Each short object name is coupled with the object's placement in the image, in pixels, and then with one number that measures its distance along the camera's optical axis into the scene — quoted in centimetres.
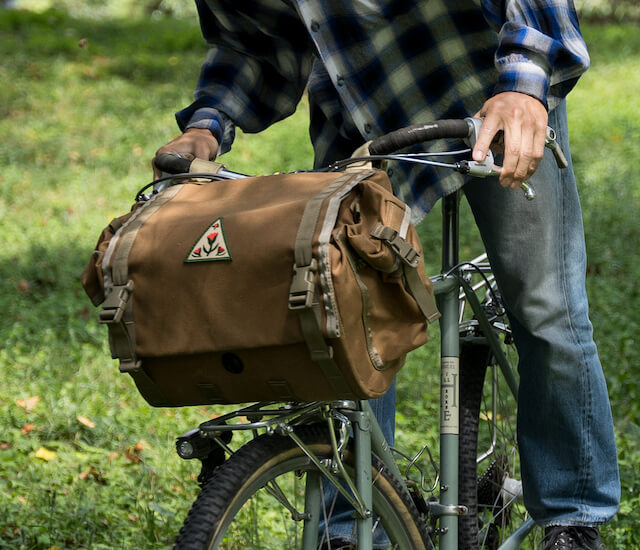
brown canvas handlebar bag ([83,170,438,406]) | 321
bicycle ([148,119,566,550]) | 373
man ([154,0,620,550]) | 456
